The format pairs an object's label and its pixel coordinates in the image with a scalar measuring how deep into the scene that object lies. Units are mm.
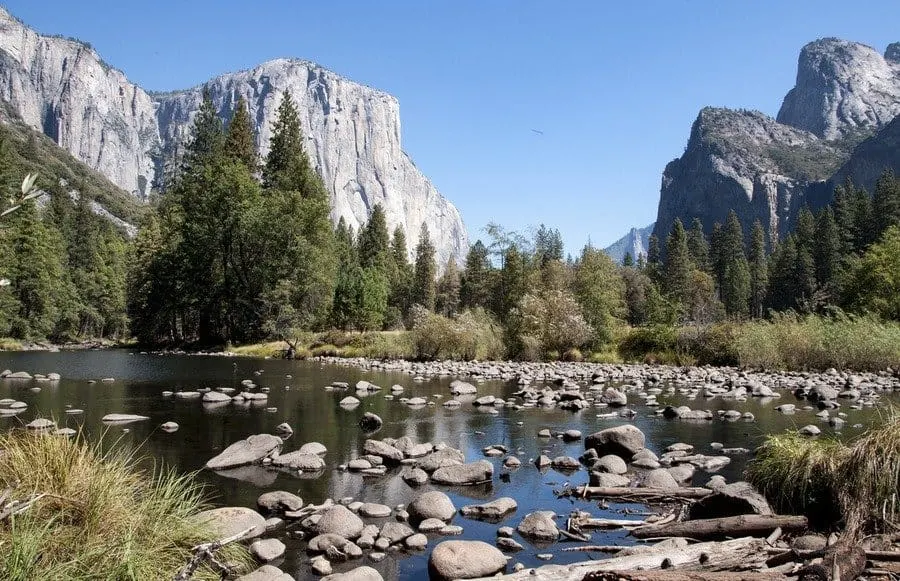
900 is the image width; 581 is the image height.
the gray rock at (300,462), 11922
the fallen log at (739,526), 7262
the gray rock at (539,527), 8203
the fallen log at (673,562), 6176
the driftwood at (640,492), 9617
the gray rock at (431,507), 8984
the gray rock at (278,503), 9258
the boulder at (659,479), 10148
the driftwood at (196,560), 3892
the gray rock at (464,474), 11062
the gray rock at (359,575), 6487
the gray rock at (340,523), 8070
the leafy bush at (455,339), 37812
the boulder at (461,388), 23078
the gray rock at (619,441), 12719
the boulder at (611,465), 11352
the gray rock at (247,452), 11914
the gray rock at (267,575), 6293
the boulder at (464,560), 6836
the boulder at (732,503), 7797
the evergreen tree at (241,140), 56062
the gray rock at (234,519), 7176
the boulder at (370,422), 16047
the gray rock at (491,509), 9273
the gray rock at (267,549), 7367
